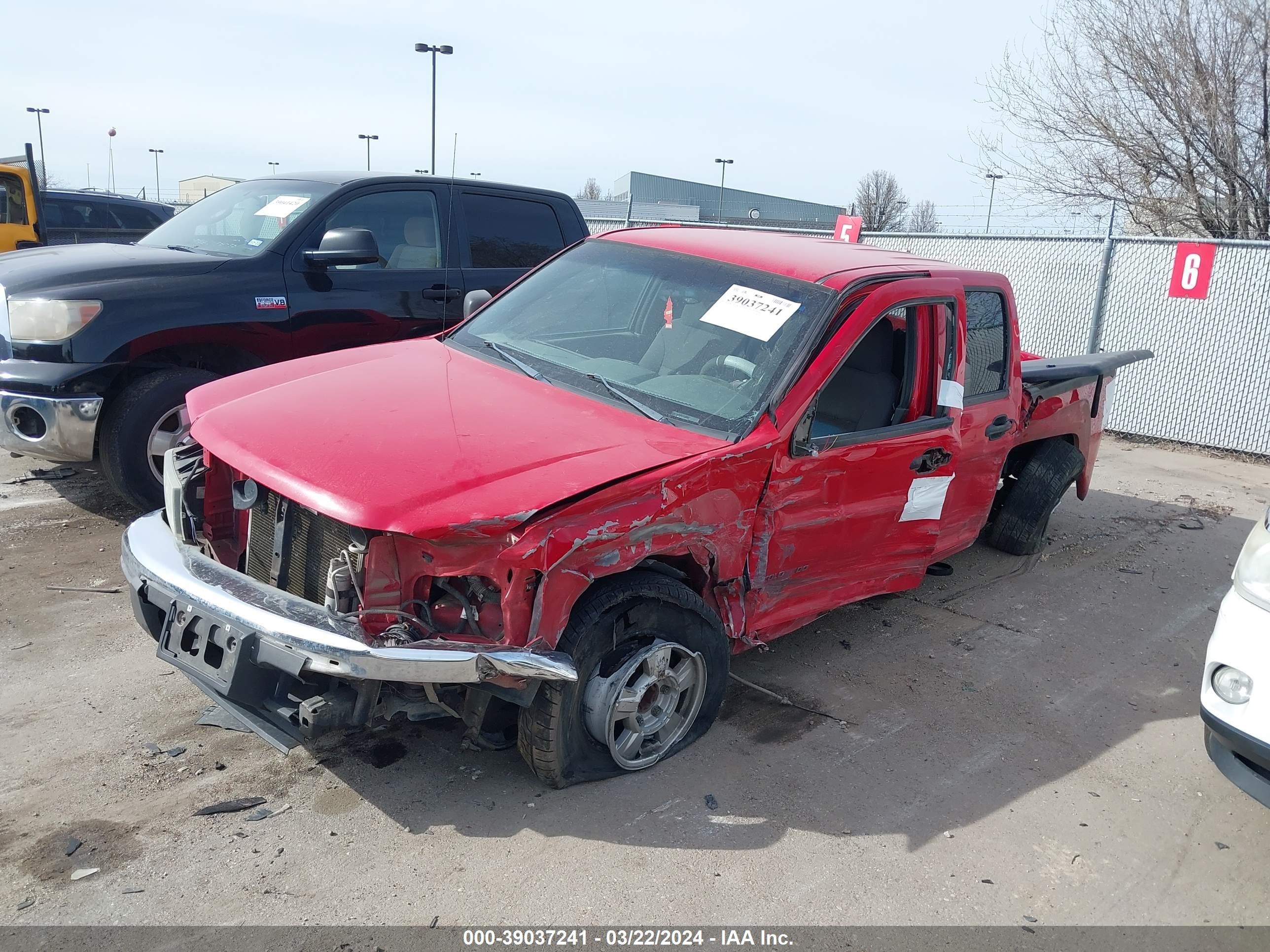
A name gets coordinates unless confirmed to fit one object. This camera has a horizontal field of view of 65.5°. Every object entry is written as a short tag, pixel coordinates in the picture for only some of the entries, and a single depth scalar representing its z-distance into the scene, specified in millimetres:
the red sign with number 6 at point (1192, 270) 9828
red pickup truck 2912
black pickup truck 5164
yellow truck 11484
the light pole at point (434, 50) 30094
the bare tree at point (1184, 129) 12695
